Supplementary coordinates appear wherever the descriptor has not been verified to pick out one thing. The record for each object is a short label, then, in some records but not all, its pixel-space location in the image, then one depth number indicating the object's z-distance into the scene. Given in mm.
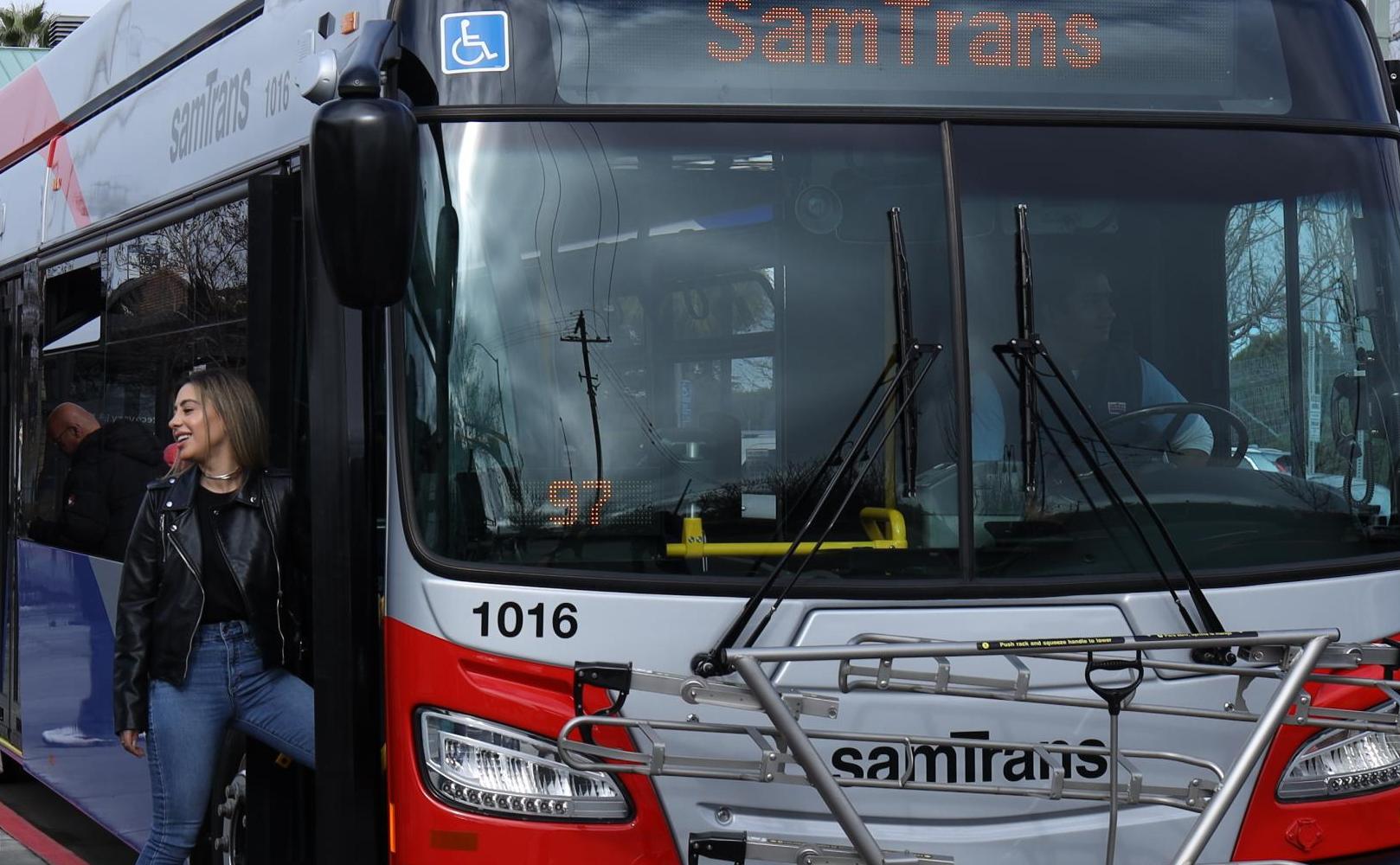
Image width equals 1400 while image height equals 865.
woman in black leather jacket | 9555
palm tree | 79750
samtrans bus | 7531
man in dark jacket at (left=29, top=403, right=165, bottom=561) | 12094
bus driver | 7812
